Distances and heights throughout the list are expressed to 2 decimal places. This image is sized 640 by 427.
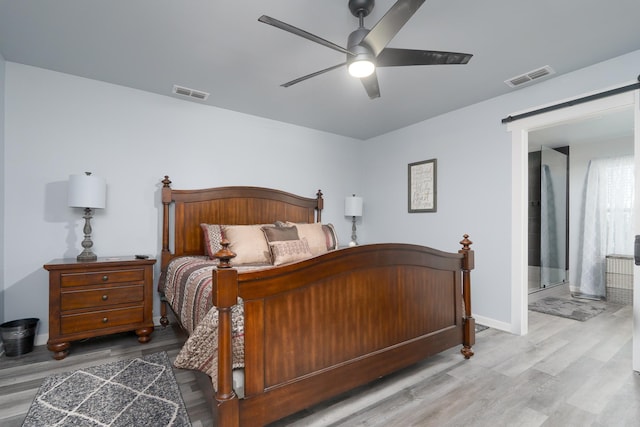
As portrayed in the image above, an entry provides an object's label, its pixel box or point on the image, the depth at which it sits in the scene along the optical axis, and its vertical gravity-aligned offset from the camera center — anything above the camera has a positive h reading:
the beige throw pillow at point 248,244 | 2.91 -0.28
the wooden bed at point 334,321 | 1.47 -0.64
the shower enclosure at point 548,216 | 4.84 +0.02
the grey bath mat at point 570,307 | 3.75 -1.19
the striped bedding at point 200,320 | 1.48 -0.60
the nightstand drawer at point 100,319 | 2.49 -0.88
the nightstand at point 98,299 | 2.44 -0.71
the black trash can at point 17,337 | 2.46 -0.99
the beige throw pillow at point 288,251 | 2.85 -0.33
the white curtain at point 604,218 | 4.42 -0.01
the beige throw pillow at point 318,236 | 3.34 -0.22
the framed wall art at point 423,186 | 3.94 +0.41
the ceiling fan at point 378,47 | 1.56 +1.02
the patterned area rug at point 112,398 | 1.68 -1.13
